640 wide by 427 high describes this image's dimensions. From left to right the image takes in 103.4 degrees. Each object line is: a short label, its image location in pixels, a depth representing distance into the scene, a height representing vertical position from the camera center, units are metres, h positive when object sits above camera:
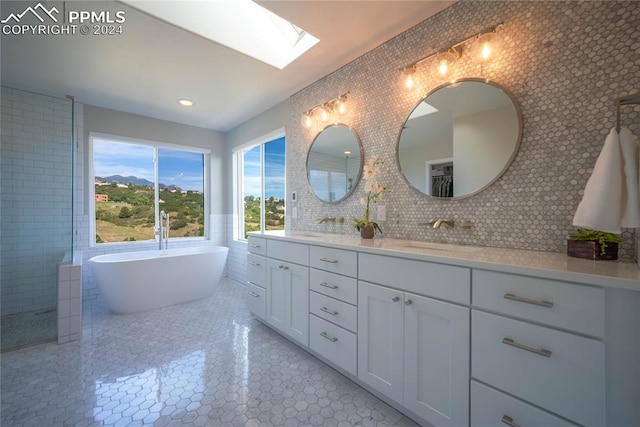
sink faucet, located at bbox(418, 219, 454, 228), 1.70 -0.07
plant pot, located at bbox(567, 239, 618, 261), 1.12 -0.17
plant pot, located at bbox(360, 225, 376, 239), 2.05 -0.15
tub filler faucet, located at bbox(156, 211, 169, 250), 3.89 -0.30
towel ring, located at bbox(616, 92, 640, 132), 0.95 +0.44
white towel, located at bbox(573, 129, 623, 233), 0.98 +0.08
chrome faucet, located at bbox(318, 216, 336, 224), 2.58 -0.07
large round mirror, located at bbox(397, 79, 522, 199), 1.52 +0.50
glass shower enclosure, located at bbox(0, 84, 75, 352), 2.71 +0.12
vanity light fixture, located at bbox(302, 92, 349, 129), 2.48 +1.07
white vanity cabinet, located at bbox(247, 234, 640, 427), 0.84 -0.53
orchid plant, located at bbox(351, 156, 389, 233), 2.04 +0.18
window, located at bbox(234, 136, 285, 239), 4.02 +0.47
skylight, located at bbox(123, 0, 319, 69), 1.91 +1.57
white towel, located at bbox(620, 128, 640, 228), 0.96 +0.12
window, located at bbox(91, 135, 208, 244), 3.62 +0.37
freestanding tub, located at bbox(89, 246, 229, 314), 2.77 -0.79
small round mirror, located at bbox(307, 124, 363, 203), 2.43 +0.51
